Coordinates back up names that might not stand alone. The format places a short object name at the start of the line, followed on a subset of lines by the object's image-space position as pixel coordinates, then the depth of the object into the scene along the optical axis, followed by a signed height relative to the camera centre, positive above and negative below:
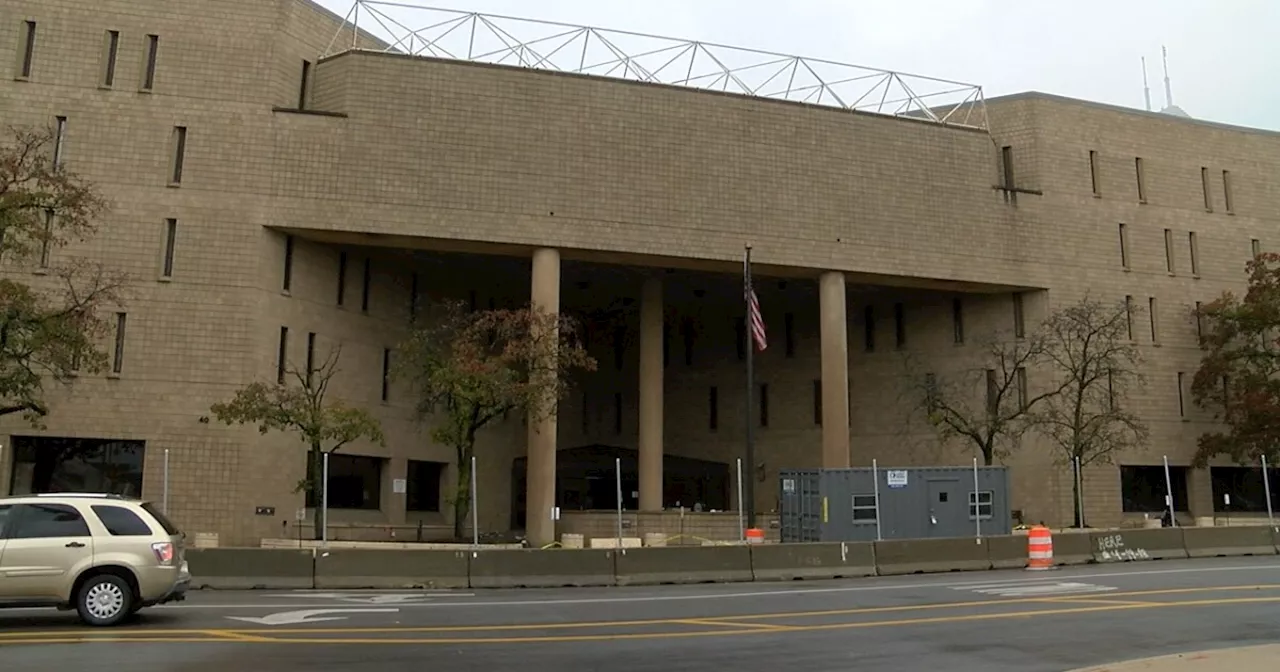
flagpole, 31.20 +3.45
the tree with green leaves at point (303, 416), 30.30 +2.80
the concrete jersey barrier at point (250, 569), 21.41 -1.23
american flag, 32.34 +6.00
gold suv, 13.73 -0.64
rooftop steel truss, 38.94 +17.86
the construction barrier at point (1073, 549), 26.39 -0.96
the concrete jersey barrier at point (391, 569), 21.75 -1.25
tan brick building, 33.22 +10.63
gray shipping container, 30.73 +0.21
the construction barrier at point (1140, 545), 26.92 -0.89
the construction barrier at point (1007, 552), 25.91 -1.03
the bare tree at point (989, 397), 41.47 +4.91
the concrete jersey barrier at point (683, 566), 22.62 -1.22
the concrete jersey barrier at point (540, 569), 22.14 -1.27
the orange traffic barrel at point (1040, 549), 24.86 -0.91
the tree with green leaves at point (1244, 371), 41.16 +5.88
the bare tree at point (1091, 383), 40.12 +5.22
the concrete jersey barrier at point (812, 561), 23.58 -1.17
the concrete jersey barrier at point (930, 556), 24.84 -1.10
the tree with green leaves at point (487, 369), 31.86 +4.49
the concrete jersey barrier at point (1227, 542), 27.79 -0.84
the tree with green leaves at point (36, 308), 22.86 +4.67
